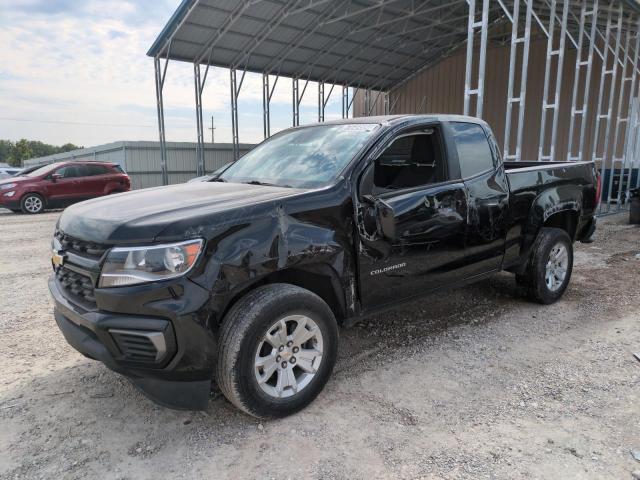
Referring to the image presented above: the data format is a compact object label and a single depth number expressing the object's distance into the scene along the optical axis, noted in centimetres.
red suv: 1384
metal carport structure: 1344
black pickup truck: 249
